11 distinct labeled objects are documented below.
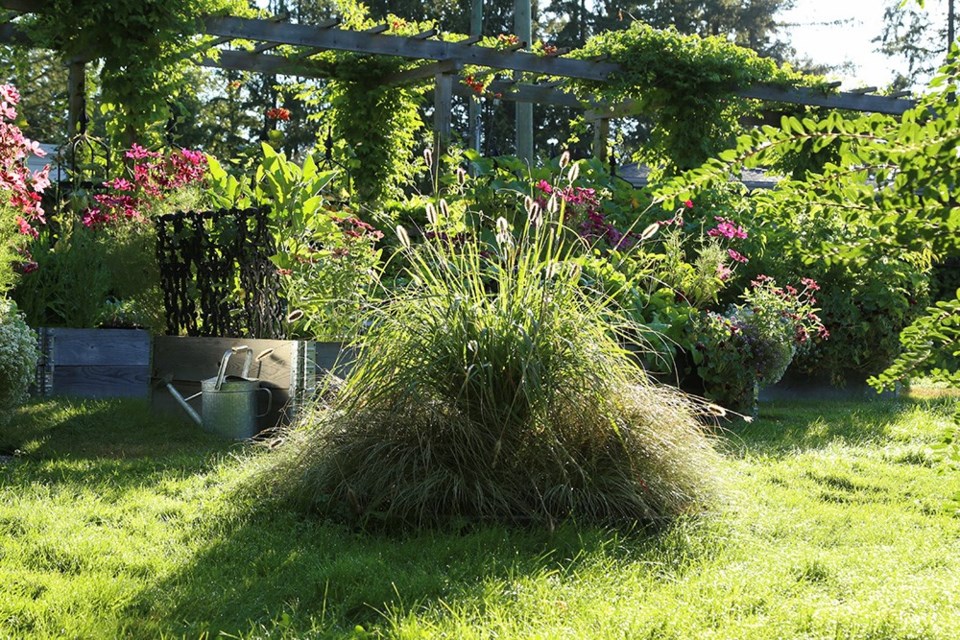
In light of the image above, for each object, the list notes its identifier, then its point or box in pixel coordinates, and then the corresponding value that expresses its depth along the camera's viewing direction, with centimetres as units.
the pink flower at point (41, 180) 512
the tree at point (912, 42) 2972
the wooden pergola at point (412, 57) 966
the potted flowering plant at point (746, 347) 569
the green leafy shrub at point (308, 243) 527
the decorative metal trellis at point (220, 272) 525
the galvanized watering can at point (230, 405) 473
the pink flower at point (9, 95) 480
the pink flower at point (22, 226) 464
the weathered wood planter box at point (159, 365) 490
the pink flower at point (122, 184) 627
